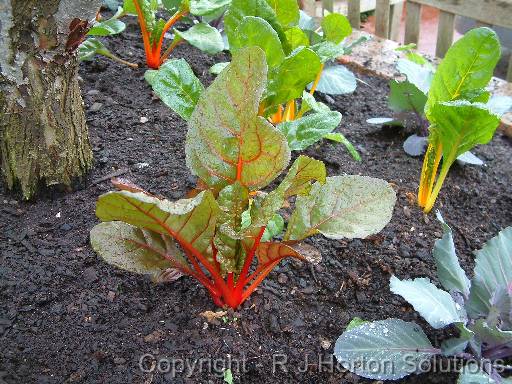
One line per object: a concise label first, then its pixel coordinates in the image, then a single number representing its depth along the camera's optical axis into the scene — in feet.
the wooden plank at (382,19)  8.59
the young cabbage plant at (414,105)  5.51
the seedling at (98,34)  5.51
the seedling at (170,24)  5.50
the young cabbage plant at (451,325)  3.47
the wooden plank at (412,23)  8.79
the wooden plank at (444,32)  8.26
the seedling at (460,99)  4.22
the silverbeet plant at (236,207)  3.10
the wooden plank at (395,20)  9.97
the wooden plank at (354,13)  8.82
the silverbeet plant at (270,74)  3.86
